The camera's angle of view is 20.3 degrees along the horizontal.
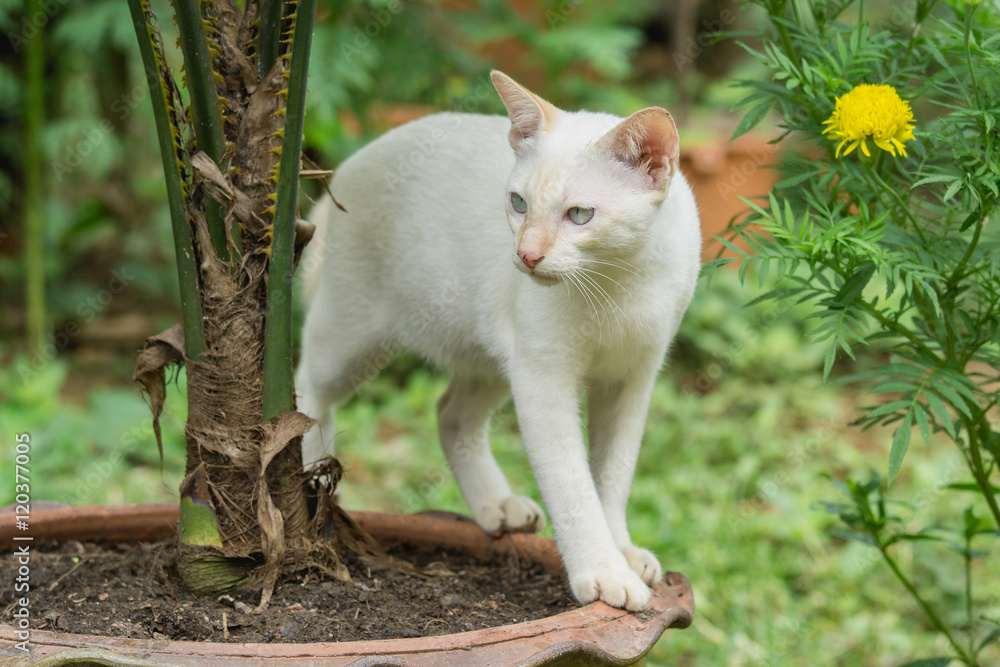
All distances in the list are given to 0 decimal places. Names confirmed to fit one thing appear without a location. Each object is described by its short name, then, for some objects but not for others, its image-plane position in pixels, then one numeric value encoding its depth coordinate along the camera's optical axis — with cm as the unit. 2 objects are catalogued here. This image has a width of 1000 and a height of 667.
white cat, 157
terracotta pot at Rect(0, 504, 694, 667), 144
